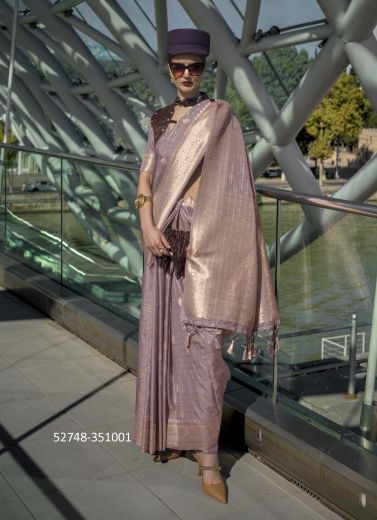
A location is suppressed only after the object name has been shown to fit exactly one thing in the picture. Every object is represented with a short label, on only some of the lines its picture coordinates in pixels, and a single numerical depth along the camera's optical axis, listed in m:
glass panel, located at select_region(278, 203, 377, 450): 3.49
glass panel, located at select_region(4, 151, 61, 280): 6.72
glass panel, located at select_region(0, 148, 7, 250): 7.93
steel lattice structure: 6.64
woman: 3.29
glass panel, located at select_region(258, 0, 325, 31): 11.20
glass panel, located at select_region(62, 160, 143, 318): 5.63
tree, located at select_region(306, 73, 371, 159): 52.16
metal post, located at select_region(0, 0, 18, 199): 8.24
